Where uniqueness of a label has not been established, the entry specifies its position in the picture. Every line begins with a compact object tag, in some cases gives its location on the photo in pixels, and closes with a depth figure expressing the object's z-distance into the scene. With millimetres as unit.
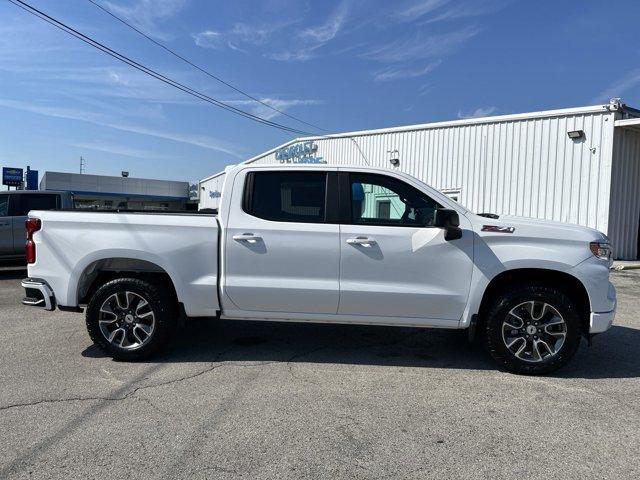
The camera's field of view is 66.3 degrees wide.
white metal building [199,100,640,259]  14508
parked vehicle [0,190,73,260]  11047
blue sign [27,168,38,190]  45250
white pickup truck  4570
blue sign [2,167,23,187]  43000
